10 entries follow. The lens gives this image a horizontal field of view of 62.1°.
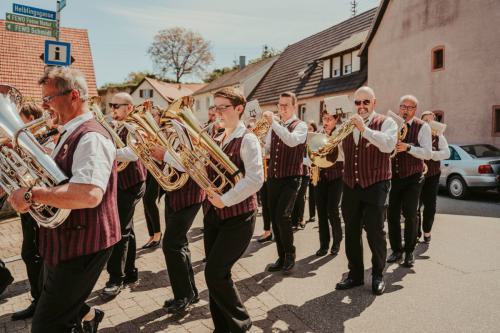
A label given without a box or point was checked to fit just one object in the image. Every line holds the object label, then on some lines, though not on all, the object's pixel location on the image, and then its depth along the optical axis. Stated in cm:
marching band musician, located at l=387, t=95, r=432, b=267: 560
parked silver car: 1124
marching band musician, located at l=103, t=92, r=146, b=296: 461
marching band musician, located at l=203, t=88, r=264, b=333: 323
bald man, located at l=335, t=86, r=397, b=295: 461
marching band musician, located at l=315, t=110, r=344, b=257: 629
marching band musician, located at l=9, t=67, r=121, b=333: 240
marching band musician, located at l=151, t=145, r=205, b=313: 409
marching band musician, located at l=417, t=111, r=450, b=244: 657
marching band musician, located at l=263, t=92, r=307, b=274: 528
